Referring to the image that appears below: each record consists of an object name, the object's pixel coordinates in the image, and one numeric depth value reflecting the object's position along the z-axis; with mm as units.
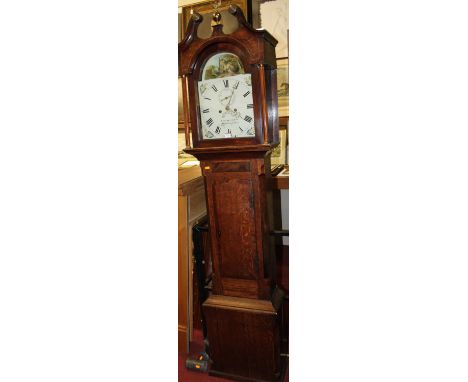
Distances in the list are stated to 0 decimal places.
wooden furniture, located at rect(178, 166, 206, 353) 1794
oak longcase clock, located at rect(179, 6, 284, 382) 1246
